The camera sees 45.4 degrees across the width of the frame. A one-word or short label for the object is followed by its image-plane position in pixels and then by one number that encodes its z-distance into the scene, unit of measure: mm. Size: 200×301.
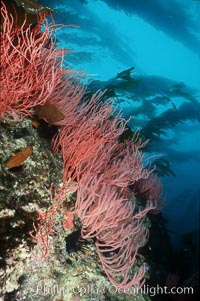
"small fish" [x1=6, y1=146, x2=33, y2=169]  2533
